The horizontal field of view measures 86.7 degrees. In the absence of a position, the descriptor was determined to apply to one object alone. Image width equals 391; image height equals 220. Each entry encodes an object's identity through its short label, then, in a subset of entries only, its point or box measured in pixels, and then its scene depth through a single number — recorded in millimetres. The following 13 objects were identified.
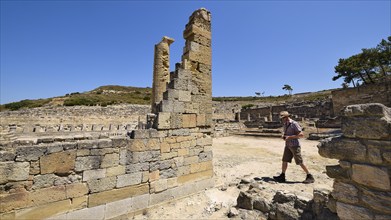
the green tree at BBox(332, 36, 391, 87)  27688
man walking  5699
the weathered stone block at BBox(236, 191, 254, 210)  4610
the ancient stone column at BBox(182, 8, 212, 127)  6770
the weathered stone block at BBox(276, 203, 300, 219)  3733
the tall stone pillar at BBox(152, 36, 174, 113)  11602
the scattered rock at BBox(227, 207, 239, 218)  4518
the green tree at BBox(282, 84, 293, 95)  80000
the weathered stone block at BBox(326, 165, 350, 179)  2854
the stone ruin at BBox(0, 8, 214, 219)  4027
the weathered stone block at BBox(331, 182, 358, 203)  2730
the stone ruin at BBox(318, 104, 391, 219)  2447
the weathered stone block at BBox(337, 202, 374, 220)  2570
